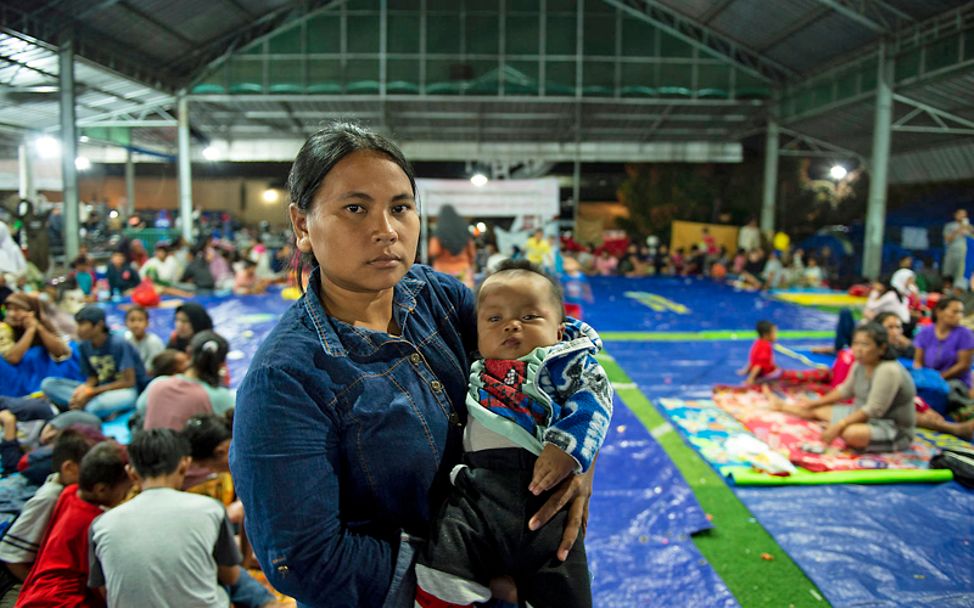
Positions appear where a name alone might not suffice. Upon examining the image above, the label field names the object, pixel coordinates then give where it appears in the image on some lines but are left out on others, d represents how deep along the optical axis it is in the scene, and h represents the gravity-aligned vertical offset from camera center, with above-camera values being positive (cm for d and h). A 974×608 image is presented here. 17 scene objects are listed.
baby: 125 -47
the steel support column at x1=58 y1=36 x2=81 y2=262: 1116 +156
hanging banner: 1313 +88
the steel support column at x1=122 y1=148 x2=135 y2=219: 1889 +126
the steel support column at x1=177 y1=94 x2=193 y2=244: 1656 +132
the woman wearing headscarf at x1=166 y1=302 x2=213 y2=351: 554 -79
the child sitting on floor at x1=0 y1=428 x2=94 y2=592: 270 -127
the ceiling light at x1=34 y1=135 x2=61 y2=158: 1330 +173
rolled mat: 421 -148
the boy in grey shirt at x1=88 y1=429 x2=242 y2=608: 232 -115
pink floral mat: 453 -146
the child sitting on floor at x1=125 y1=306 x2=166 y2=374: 559 -95
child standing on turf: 651 -110
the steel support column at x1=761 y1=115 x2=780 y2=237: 1861 +210
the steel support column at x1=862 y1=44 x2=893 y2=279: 1334 +173
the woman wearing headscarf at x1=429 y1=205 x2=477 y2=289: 823 -11
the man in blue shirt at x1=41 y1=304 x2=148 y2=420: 514 -120
